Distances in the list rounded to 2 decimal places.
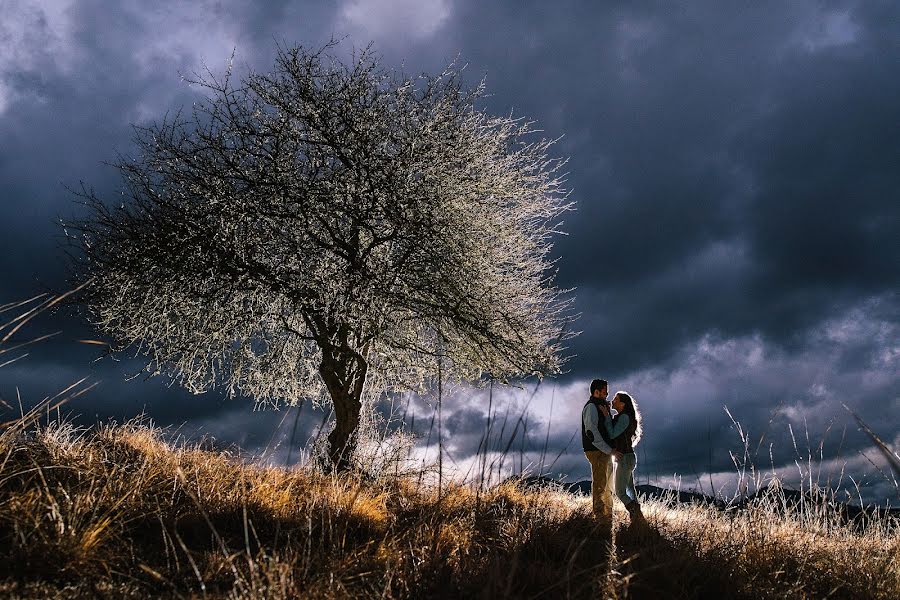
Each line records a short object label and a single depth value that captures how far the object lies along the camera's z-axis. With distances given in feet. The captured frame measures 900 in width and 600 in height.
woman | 26.73
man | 26.73
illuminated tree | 34.68
